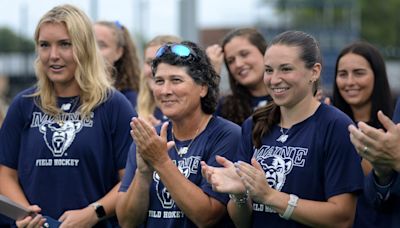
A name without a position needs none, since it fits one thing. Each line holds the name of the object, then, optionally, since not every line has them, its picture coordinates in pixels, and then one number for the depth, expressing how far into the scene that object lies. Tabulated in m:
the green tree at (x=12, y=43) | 31.13
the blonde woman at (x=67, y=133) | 5.24
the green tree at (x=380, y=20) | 53.00
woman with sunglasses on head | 4.53
